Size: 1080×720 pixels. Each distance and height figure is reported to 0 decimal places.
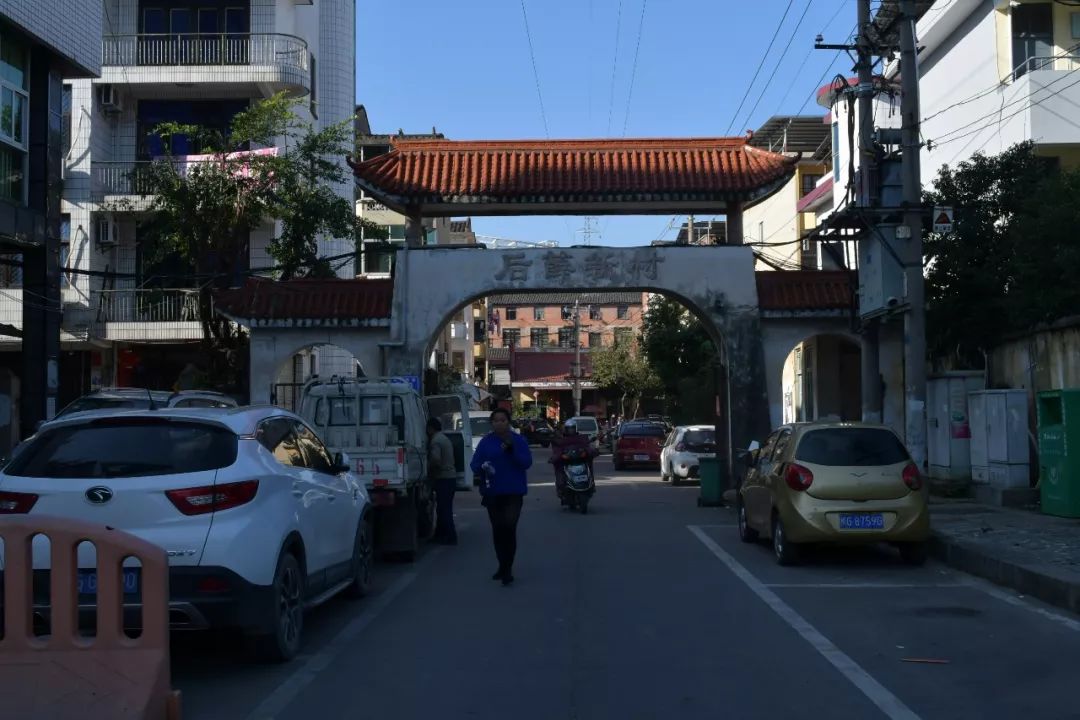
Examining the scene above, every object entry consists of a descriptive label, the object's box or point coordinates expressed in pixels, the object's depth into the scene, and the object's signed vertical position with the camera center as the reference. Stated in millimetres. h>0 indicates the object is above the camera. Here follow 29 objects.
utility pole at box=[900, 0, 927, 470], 17281 +2478
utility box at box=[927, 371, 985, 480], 19375 -172
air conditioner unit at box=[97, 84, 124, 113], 30484 +8510
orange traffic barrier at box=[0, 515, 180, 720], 5832 -1122
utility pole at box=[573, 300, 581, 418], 67750 +2644
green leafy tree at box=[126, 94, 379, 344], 25406 +4888
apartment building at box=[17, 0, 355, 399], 29828 +7552
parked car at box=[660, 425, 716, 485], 28812 -836
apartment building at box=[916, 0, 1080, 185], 24781 +7934
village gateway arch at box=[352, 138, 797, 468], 23422 +3210
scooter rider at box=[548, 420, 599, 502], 20859 -514
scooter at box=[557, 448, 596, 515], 20531 -1094
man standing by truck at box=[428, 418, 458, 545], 15883 -819
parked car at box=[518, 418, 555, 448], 58631 -685
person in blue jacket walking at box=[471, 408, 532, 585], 11875 -690
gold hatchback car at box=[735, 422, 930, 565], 12531 -841
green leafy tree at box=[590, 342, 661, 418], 66438 +2533
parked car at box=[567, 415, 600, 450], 47906 -366
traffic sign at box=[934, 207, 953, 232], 17531 +2966
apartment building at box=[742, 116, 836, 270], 43125 +9269
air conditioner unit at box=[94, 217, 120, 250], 30156 +4900
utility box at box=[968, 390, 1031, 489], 17453 -383
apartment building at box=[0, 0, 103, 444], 19609 +4486
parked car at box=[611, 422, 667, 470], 37188 -905
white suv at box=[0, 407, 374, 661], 7367 -526
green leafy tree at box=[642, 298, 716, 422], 43562 +2650
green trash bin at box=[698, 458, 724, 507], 21422 -1253
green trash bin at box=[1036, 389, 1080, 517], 15070 -492
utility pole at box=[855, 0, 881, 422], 18578 +4543
